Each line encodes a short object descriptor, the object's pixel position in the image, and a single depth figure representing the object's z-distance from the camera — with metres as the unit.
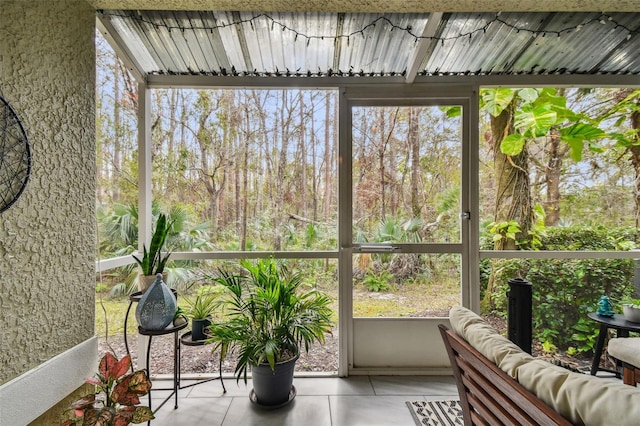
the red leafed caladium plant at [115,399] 1.16
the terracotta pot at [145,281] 1.94
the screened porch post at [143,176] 2.34
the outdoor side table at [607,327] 1.94
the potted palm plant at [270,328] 1.85
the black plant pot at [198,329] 2.07
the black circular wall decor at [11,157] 1.13
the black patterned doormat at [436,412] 1.82
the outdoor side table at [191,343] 2.02
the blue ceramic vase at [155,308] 1.75
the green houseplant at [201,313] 2.08
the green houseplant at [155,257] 1.98
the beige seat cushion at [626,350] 1.67
